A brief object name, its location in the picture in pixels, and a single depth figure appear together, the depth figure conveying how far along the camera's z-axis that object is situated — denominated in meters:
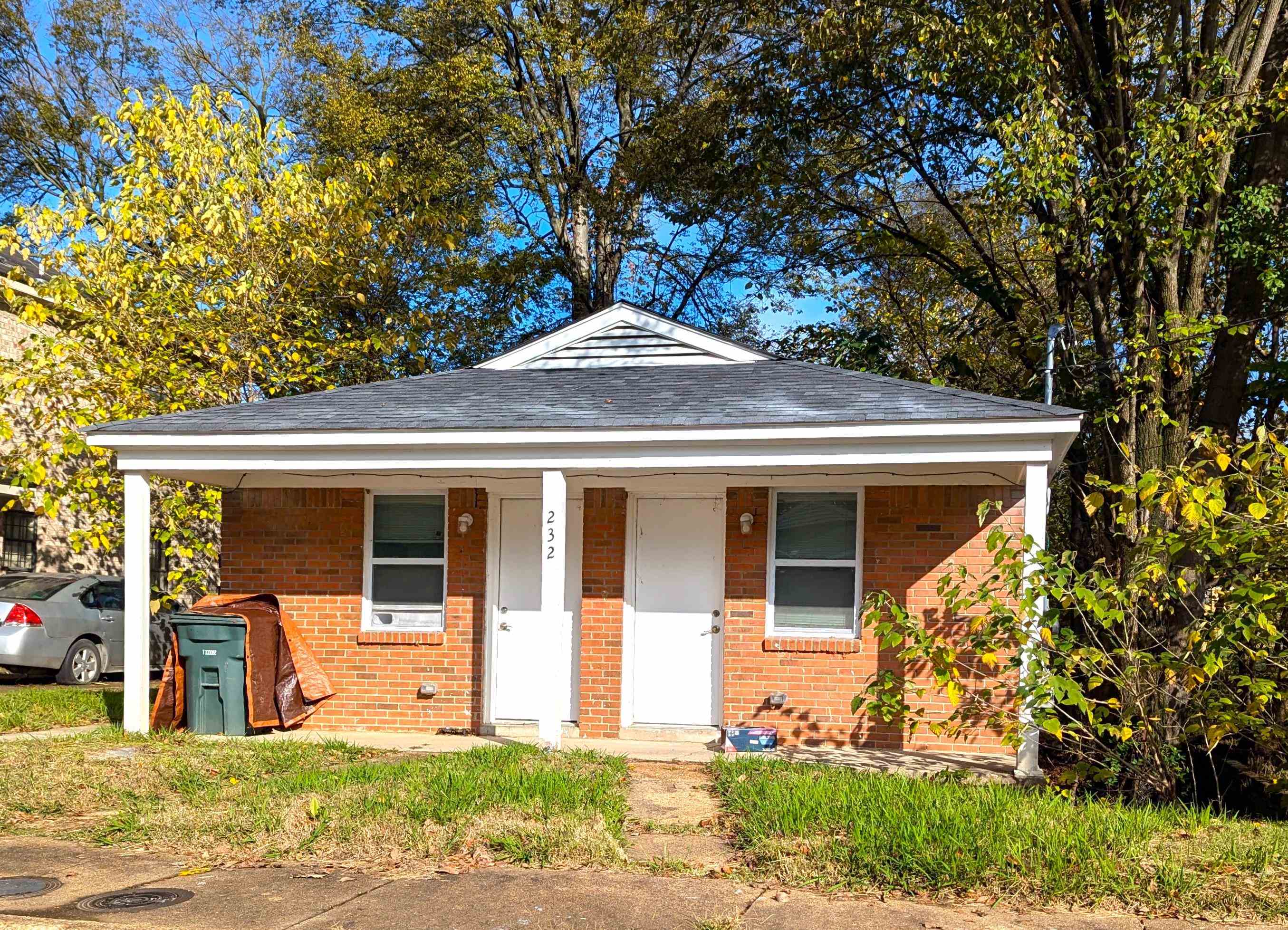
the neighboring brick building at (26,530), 20.25
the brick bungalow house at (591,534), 9.24
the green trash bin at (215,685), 10.12
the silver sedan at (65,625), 15.10
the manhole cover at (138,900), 5.45
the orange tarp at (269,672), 10.24
